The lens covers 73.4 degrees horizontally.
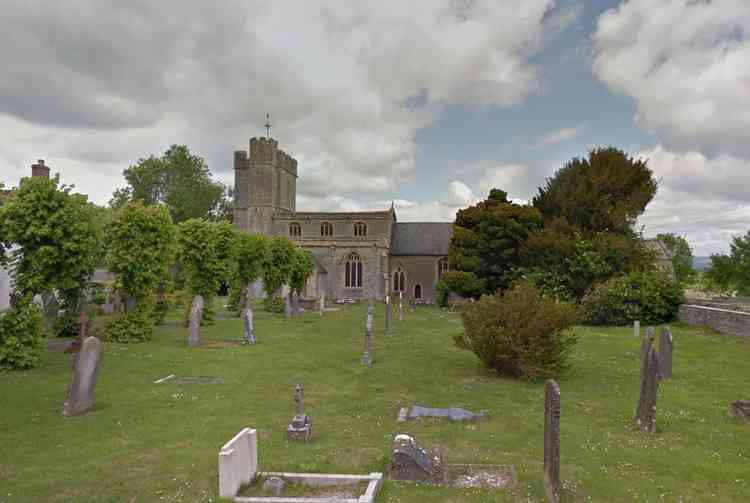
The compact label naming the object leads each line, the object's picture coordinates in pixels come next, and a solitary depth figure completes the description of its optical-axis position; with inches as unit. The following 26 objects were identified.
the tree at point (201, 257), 983.6
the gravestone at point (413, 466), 288.0
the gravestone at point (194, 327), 756.0
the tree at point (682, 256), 2859.3
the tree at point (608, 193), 1270.9
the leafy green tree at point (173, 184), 2237.9
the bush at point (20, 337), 561.9
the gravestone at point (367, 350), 644.1
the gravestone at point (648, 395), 379.6
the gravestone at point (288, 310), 1252.2
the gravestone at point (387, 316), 990.3
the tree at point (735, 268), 1806.1
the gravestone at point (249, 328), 800.9
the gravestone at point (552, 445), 264.5
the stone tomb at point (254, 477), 256.7
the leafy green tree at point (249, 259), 1220.5
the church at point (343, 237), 1934.1
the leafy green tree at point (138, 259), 793.6
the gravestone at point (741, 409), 411.8
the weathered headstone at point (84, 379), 408.8
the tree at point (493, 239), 1478.8
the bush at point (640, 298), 1067.3
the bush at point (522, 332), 547.8
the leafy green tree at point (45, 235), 590.2
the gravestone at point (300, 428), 356.8
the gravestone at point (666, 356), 579.5
